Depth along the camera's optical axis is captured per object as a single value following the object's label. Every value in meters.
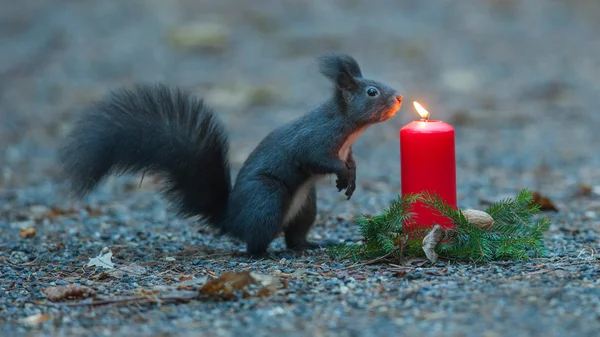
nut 6.57
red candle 6.44
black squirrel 6.92
